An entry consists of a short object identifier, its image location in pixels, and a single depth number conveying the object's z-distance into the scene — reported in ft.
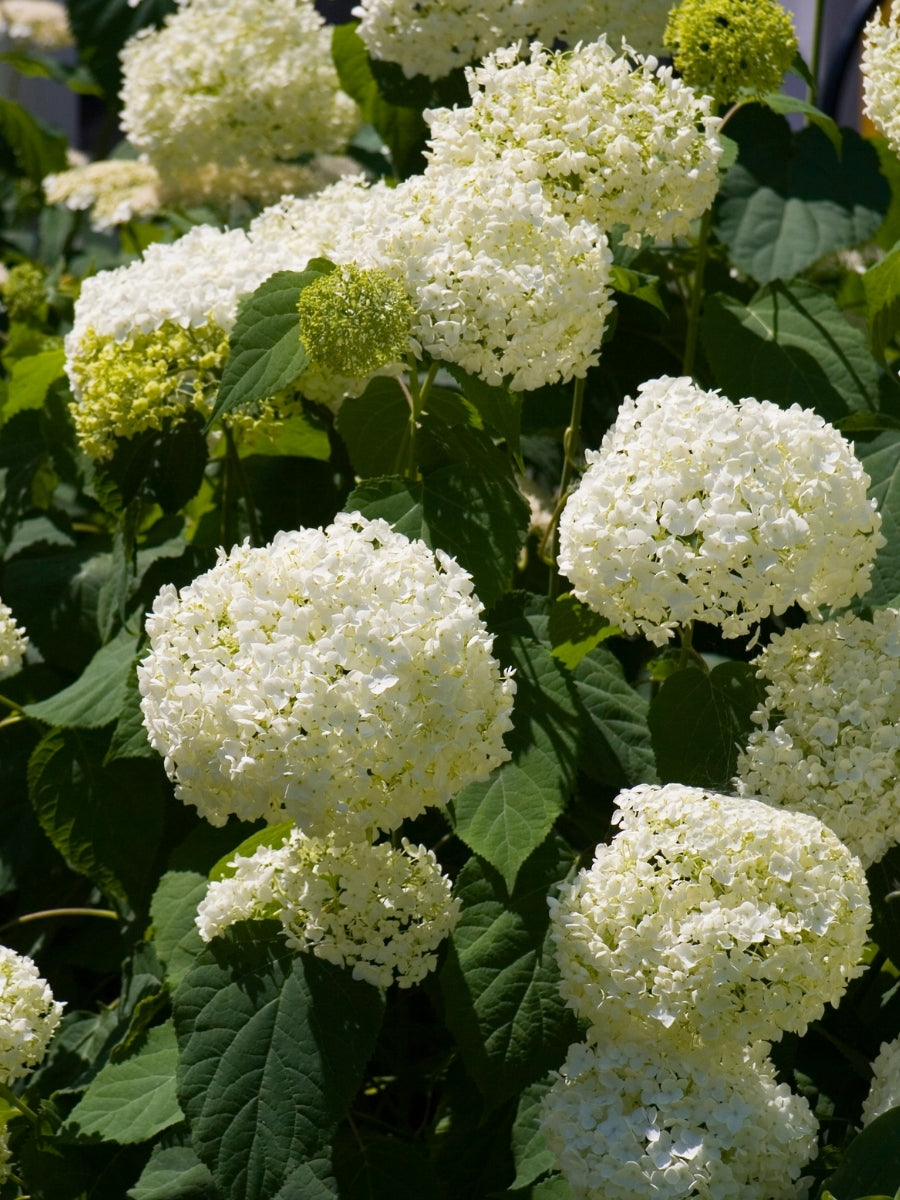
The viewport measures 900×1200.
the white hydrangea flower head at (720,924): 6.58
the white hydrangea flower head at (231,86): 9.21
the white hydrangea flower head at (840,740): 6.84
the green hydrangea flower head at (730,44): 7.54
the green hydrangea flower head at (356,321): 7.02
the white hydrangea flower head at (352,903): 6.91
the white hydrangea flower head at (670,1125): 6.56
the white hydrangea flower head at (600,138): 7.25
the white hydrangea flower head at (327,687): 6.58
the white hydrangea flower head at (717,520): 6.81
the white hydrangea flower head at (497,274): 7.10
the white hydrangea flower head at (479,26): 8.07
